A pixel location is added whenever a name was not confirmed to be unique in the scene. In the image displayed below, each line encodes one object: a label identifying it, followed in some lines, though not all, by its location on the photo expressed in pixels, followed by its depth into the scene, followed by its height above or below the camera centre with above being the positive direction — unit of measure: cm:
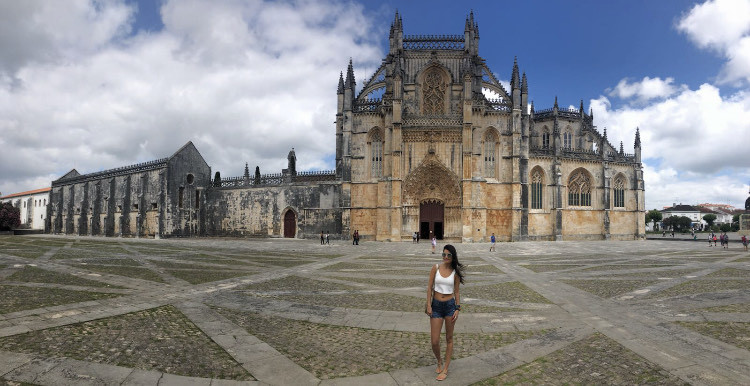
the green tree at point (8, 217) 5538 -116
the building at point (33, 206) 6488 +64
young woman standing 473 -113
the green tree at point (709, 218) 8949 -45
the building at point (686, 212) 12064 +127
